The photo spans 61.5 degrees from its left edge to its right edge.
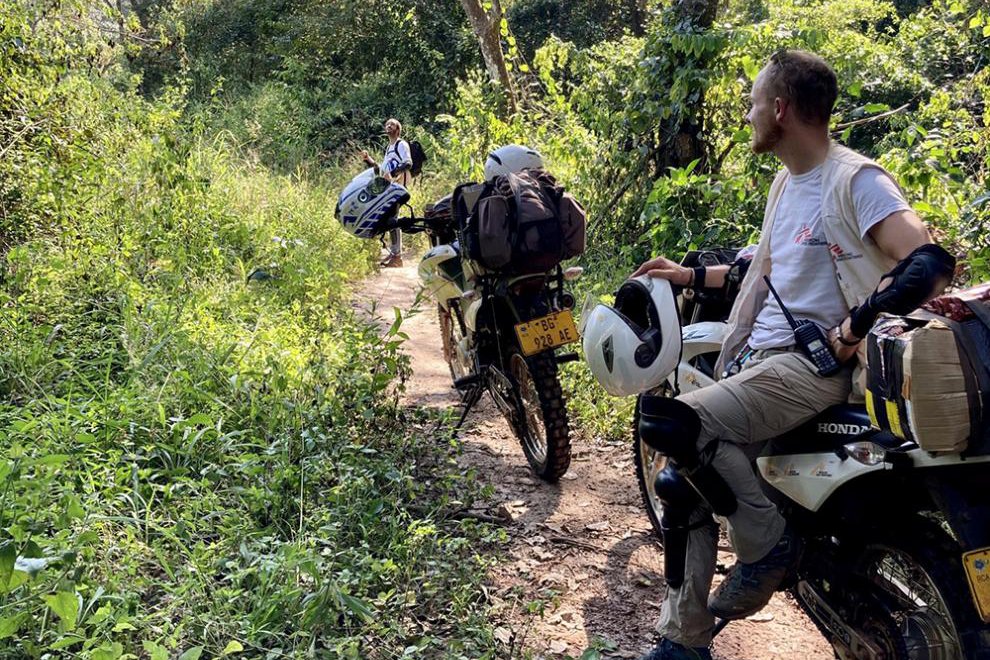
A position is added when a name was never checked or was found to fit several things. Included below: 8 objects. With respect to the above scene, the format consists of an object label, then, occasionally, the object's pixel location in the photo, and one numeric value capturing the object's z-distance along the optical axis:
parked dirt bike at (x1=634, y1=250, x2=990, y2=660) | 1.99
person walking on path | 10.09
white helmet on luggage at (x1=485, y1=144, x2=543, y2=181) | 4.60
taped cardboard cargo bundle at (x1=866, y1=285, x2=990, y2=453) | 1.81
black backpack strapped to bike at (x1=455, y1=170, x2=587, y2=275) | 3.97
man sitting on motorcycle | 2.44
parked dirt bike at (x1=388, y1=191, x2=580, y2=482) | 4.19
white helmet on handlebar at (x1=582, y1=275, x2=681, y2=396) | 2.67
